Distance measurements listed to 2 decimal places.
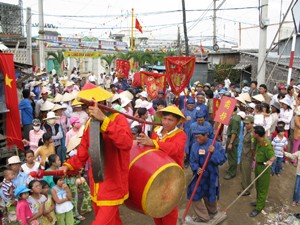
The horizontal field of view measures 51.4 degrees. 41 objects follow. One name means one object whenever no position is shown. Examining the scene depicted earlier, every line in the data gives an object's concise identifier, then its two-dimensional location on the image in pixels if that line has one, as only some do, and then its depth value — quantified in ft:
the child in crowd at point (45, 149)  18.25
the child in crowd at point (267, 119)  23.82
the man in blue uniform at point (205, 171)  16.43
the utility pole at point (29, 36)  50.05
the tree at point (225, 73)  66.59
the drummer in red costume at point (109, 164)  10.33
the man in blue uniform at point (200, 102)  25.14
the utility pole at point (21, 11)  71.48
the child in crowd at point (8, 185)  15.28
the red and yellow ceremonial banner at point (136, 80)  49.27
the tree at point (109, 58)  107.96
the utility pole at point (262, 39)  37.11
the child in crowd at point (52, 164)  15.74
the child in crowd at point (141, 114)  22.26
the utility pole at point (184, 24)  52.84
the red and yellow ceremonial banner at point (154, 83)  34.58
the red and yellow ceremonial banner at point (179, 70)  29.86
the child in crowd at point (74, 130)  20.17
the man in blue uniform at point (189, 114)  25.43
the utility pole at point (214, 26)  87.80
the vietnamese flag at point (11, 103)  23.27
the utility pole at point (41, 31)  56.65
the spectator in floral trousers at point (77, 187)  17.21
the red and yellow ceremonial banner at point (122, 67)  55.06
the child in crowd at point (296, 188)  19.22
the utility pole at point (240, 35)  111.53
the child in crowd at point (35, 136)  20.40
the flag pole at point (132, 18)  90.94
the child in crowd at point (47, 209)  14.72
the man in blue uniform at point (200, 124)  17.85
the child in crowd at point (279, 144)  23.09
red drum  12.04
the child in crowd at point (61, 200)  15.17
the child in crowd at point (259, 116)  22.96
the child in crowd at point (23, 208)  13.73
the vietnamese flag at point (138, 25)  91.30
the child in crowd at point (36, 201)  14.15
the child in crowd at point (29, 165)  16.51
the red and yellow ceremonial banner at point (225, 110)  17.63
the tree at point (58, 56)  96.02
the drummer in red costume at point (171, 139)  13.61
